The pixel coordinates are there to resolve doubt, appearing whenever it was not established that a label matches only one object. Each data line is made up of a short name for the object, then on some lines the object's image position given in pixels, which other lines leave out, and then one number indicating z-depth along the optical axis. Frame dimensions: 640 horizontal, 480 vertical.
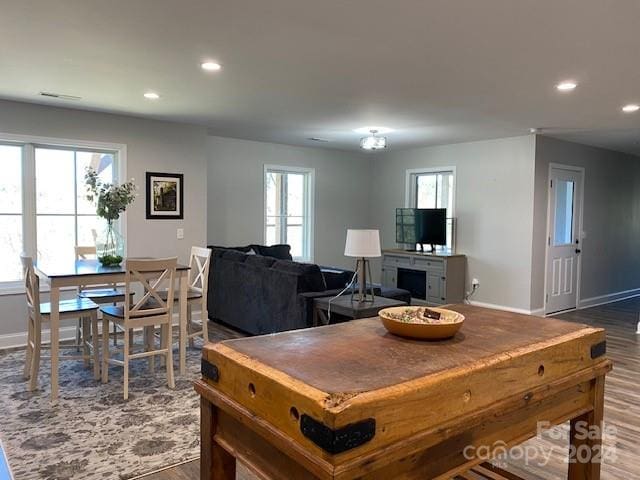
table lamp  3.65
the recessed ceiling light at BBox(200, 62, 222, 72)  3.30
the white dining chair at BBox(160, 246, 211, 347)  4.18
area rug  2.52
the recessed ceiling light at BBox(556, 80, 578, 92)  3.62
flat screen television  6.86
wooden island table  1.12
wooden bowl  1.62
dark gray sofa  4.34
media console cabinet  6.56
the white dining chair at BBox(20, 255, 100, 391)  3.51
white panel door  6.46
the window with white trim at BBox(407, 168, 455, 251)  7.12
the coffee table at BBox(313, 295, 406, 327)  3.67
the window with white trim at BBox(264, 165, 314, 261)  7.28
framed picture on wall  5.40
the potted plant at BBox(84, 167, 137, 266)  3.85
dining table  3.34
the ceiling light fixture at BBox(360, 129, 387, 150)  5.55
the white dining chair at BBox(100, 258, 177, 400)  3.41
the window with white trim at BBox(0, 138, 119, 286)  4.70
